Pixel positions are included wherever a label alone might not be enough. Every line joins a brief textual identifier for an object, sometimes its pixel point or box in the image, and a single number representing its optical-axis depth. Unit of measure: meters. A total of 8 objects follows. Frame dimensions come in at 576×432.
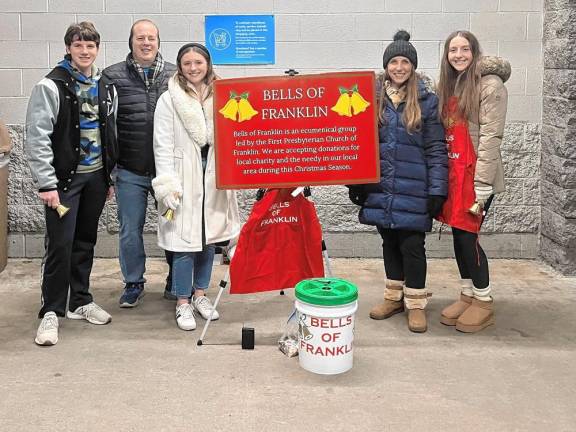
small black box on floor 3.95
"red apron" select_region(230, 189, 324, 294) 4.05
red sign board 3.89
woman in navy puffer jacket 4.06
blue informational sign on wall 5.64
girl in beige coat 4.04
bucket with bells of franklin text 3.59
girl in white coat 4.17
